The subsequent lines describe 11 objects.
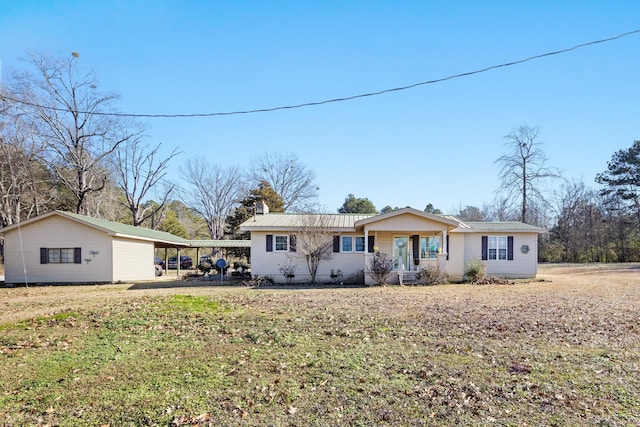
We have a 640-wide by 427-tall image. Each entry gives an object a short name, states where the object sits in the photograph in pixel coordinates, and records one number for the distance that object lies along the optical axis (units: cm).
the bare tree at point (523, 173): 3703
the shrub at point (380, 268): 1905
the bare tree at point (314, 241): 1958
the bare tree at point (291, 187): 4569
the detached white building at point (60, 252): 2120
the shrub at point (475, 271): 2001
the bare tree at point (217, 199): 4659
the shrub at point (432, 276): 1950
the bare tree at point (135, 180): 3981
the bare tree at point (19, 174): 3048
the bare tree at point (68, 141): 3097
